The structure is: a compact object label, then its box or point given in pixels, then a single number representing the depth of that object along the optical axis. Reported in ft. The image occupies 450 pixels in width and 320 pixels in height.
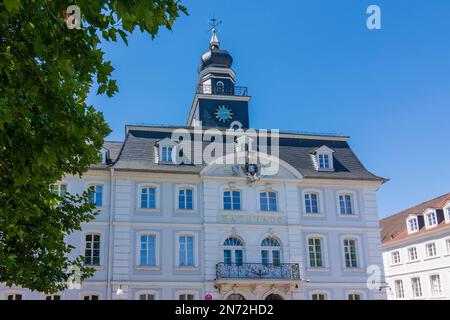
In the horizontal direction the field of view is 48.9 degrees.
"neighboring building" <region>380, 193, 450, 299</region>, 127.65
